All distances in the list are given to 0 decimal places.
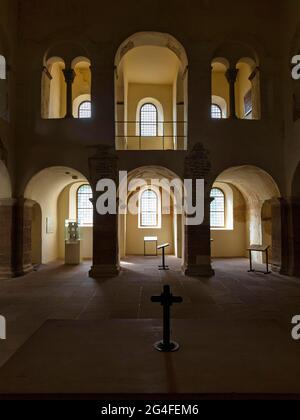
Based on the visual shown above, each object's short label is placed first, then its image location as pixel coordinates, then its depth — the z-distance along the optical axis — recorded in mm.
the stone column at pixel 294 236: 10148
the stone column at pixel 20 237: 10242
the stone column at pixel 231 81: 11139
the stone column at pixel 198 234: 10258
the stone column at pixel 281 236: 10438
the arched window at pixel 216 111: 16172
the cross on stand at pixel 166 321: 3195
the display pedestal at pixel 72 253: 12898
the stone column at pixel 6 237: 10031
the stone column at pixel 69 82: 10921
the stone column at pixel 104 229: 10141
